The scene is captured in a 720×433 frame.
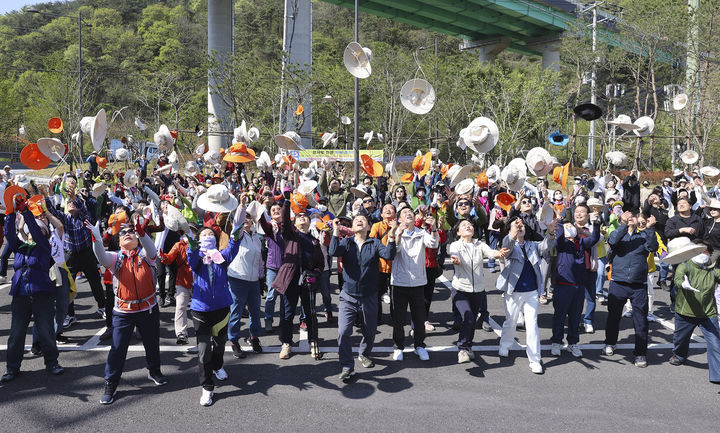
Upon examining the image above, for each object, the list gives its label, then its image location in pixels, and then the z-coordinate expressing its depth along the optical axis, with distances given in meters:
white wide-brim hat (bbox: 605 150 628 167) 9.50
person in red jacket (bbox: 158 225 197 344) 5.82
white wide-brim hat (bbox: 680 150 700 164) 15.34
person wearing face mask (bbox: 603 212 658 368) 5.90
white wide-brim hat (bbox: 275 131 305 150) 8.91
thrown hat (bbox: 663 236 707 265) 5.14
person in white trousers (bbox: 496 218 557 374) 5.72
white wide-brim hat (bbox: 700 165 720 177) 13.55
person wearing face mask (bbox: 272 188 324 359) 5.92
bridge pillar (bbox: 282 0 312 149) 30.08
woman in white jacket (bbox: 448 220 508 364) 5.88
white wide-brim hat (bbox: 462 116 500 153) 7.20
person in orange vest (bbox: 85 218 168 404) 4.84
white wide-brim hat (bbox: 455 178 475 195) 7.97
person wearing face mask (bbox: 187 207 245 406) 4.86
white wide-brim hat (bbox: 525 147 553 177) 6.69
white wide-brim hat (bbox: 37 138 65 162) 6.58
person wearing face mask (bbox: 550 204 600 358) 5.97
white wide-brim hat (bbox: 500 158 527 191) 6.71
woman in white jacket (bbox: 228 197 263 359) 5.91
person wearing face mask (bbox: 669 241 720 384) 5.41
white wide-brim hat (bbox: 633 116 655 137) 8.58
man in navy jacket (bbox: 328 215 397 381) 5.35
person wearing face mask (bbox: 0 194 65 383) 5.27
